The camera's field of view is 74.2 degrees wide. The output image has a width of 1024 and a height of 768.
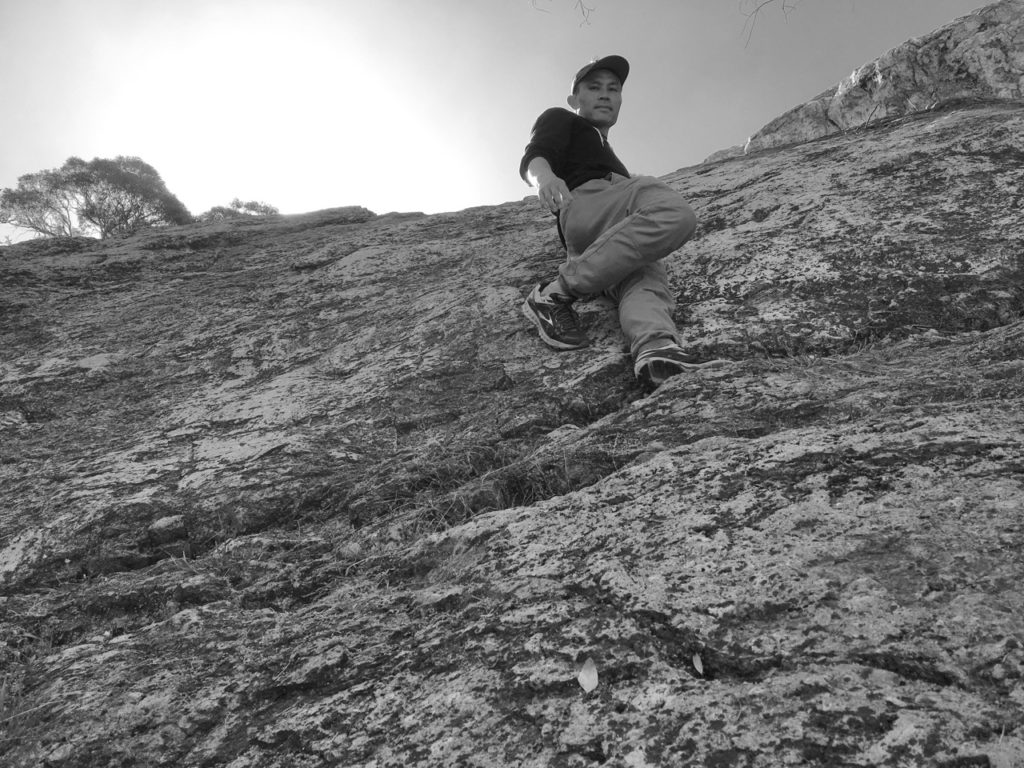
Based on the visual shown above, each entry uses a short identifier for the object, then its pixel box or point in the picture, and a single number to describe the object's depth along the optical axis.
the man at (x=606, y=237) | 4.02
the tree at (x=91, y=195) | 23.39
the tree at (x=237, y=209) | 23.03
